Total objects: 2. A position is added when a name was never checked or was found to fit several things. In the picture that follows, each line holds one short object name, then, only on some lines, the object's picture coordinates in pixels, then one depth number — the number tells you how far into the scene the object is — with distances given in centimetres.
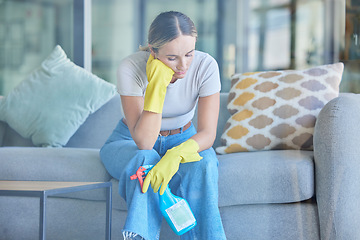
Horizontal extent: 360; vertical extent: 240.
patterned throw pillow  316
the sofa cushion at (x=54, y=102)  362
